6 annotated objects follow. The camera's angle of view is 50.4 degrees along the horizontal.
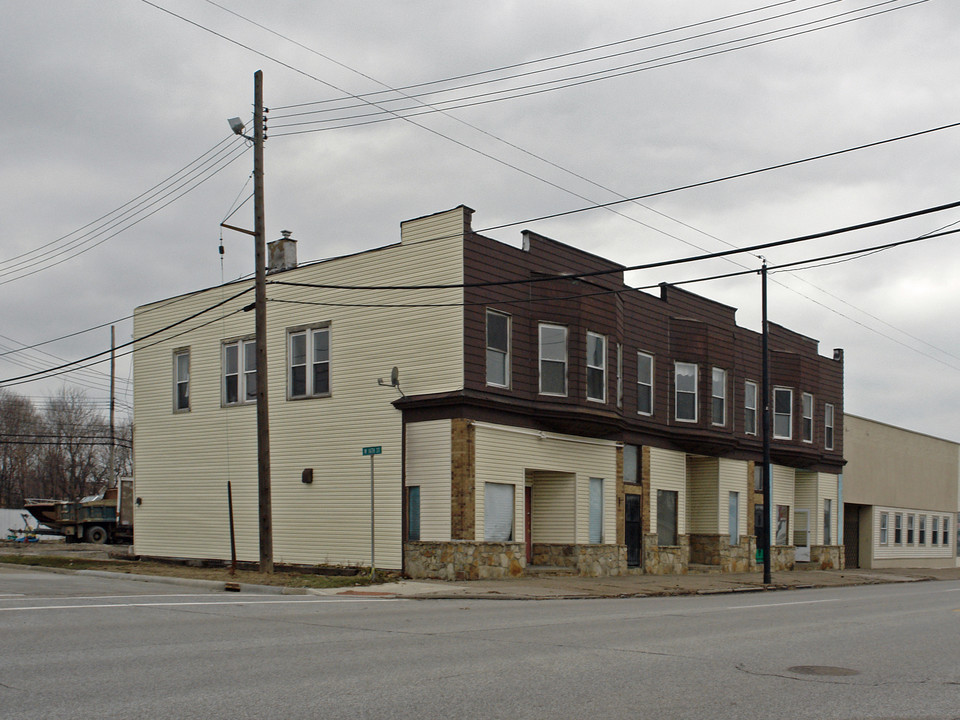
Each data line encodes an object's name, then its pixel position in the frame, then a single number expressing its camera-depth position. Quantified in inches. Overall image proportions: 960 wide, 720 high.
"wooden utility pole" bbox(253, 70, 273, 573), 890.7
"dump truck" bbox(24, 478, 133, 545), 1950.1
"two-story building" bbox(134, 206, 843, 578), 963.3
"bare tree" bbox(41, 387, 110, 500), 3166.8
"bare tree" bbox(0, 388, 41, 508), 3093.0
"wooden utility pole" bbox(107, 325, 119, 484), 2250.2
